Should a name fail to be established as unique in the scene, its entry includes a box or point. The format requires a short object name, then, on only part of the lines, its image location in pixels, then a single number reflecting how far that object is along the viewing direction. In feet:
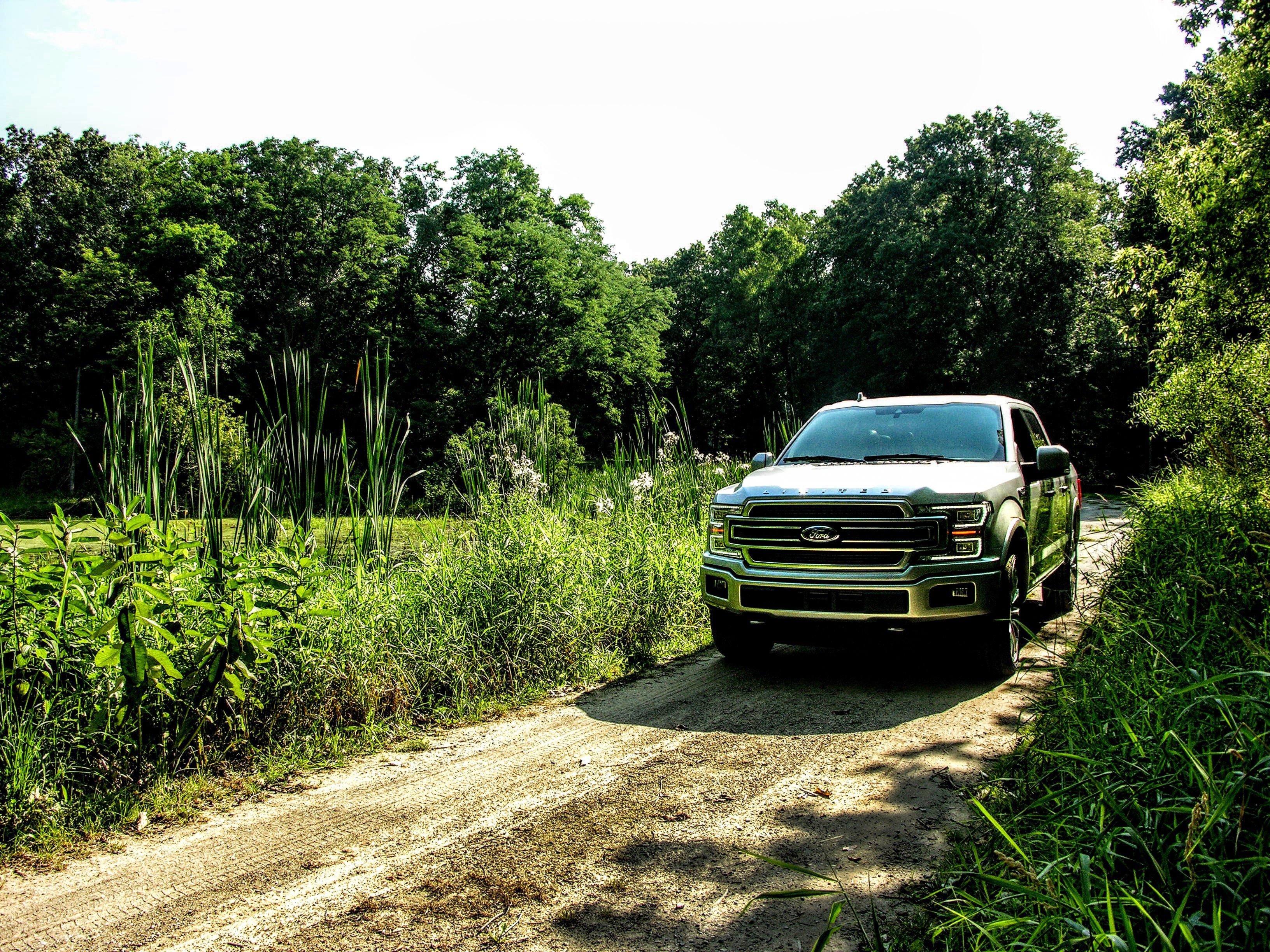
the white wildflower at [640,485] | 30.40
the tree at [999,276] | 123.44
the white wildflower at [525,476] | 25.44
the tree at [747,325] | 172.04
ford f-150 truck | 18.49
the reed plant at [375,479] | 20.70
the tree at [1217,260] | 45.62
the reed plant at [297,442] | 19.27
